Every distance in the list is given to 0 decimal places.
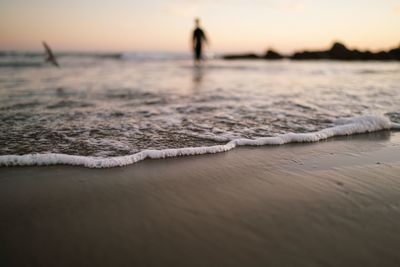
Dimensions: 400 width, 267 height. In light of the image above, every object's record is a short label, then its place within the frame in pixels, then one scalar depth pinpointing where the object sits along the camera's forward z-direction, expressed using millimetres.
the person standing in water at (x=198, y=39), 15383
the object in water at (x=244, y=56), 34438
